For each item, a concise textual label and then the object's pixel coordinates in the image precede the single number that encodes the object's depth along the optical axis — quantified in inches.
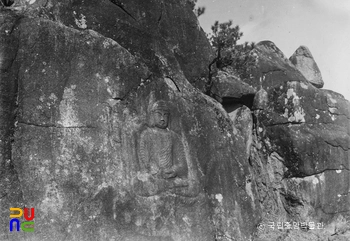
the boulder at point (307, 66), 388.2
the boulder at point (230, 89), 299.4
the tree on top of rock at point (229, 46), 382.0
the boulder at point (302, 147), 305.7
